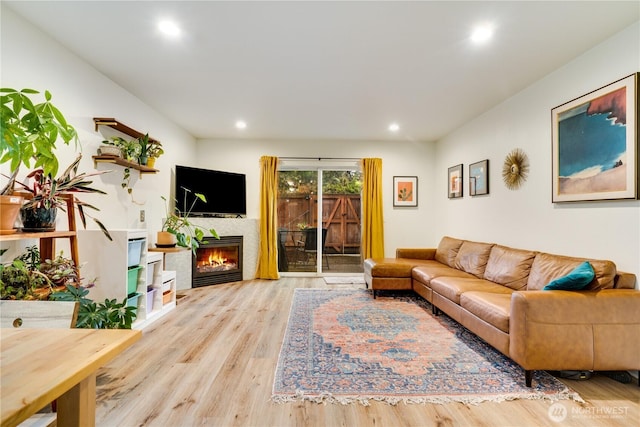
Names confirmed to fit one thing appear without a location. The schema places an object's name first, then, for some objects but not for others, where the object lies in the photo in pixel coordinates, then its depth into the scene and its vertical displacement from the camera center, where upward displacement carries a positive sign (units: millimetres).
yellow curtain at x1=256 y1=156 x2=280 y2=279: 5395 -96
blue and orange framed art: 2178 +599
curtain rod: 5570 +1091
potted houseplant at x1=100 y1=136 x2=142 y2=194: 3095 +722
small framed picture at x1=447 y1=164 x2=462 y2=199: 4762 +572
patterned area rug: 1897 -1158
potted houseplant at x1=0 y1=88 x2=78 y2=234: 762 +249
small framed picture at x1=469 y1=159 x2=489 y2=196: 4008 +543
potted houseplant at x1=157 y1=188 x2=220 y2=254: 3768 -242
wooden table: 625 -391
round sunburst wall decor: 3311 +554
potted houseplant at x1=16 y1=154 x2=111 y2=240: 1882 +104
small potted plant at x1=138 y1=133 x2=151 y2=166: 3451 +779
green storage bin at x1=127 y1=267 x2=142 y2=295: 2926 -676
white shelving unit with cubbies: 2732 -450
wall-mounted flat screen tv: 4738 +426
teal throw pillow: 1998 -439
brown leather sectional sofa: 1944 -734
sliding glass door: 5680 -17
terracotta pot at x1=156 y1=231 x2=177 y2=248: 3760 -318
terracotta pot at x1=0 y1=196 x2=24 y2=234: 1703 +11
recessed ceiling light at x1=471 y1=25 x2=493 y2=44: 2262 +1455
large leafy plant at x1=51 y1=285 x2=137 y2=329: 1913 -691
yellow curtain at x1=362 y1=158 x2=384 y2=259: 5473 +99
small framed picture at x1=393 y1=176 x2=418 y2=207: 5664 +512
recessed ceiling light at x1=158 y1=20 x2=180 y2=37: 2230 +1464
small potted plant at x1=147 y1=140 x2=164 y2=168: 3645 +796
